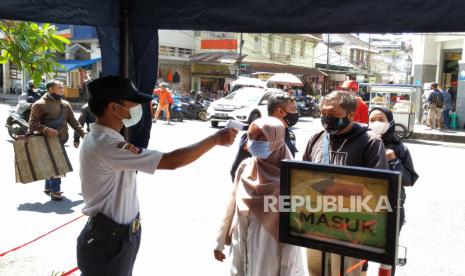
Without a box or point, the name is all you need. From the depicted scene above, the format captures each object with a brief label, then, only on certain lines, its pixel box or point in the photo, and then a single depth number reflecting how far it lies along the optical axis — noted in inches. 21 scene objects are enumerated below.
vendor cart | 597.6
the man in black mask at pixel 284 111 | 160.9
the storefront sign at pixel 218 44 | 1259.8
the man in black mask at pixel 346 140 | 116.8
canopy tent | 104.9
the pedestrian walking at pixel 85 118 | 303.8
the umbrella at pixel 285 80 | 969.5
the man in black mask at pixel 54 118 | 247.1
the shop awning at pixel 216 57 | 1197.5
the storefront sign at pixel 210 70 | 1288.1
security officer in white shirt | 93.1
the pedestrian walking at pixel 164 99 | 711.1
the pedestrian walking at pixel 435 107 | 664.4
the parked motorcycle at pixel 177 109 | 755.7
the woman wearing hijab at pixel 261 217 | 107.0
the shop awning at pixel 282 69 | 1302.9
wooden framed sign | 75.1
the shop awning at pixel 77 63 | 1105.3
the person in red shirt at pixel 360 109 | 310.6
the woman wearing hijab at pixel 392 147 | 139.9
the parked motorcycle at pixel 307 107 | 1010.5
